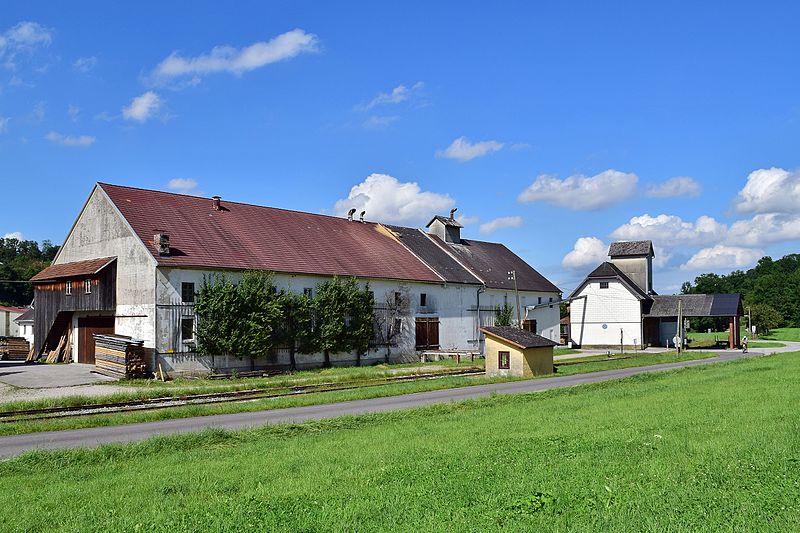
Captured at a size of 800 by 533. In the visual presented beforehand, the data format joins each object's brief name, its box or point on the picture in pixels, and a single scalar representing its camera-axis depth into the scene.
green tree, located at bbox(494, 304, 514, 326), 54.84
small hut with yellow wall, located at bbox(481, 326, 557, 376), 34.22
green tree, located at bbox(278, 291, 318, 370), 38.06
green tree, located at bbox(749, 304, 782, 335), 97.19
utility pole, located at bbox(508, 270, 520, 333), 57.11
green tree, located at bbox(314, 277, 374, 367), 40.04
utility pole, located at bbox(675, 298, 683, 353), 52.79
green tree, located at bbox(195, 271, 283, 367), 34.88
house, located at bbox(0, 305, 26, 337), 83.44
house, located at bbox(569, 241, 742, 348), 60.72
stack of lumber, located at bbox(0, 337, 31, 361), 45.72
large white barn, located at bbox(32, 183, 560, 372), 34.72
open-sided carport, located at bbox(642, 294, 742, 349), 59.47
